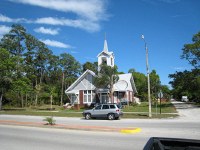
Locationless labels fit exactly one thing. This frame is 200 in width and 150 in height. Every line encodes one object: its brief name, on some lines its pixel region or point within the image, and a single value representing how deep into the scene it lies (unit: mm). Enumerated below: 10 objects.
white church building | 48531
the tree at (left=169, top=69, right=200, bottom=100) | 46441
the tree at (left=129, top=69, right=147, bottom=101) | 87200
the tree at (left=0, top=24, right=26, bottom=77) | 71312
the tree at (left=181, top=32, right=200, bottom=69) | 45550
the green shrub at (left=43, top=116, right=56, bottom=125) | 20216
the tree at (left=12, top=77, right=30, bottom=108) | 46875
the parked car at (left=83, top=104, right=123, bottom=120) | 27244
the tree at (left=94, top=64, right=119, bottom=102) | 44594
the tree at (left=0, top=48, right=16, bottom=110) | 46188
